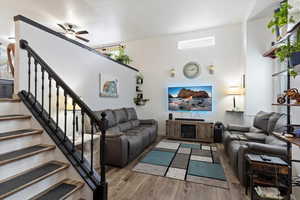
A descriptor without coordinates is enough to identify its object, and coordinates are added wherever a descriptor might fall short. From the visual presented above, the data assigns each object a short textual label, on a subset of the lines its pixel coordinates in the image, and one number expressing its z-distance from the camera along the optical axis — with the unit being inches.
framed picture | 157.9
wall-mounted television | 200.2
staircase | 56.1
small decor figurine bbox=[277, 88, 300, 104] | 61.0
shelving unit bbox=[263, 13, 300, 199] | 58.9
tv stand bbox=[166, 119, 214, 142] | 183.8
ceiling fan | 147.8
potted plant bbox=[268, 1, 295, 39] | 59.0
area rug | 99.3
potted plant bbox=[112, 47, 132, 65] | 214.7
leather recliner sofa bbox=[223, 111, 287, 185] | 83.1
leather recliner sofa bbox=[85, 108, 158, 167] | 112.5
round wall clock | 208.0
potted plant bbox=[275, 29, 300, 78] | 56.0
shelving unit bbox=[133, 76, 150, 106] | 230.5
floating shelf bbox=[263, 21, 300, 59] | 55.9
